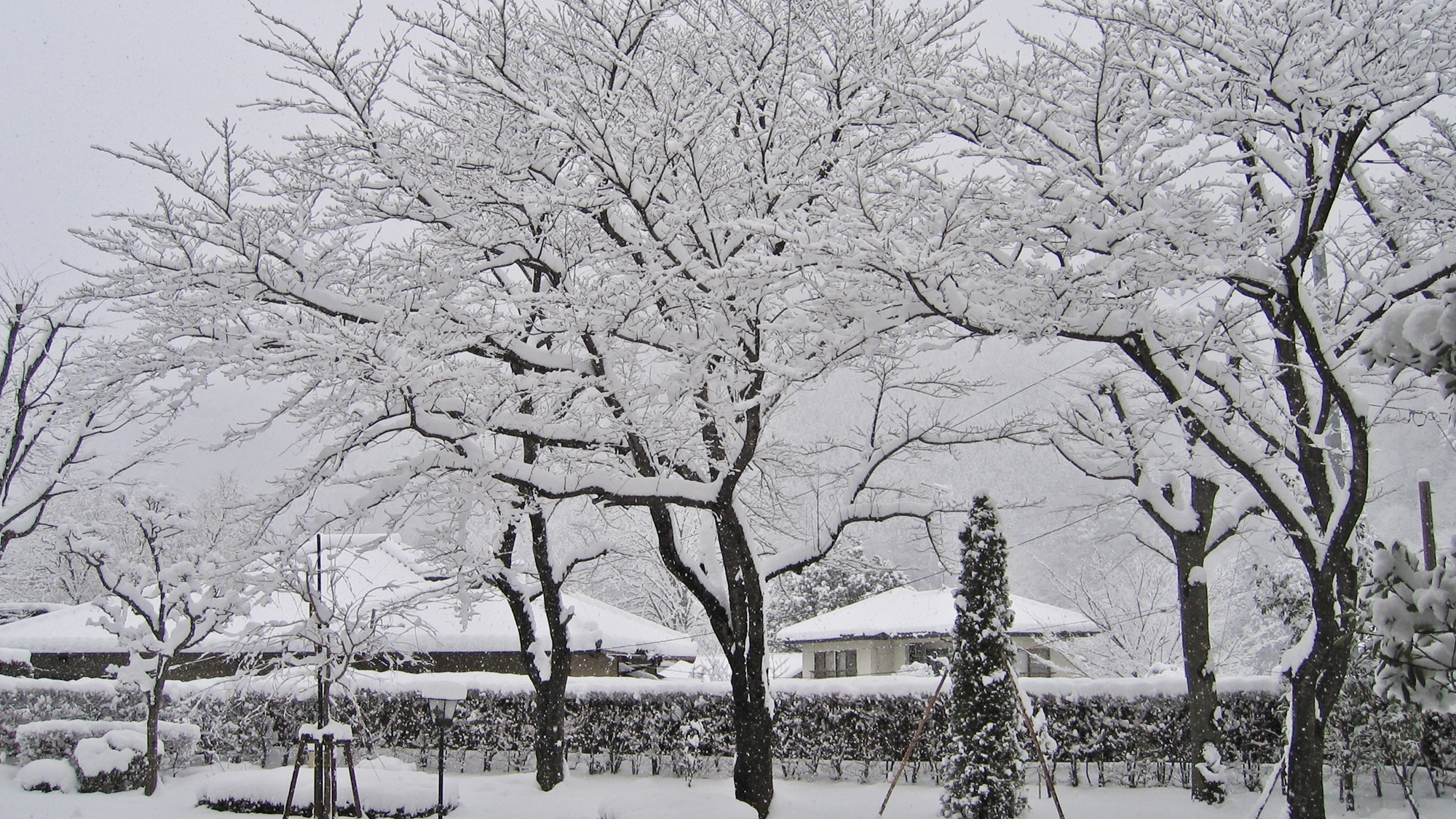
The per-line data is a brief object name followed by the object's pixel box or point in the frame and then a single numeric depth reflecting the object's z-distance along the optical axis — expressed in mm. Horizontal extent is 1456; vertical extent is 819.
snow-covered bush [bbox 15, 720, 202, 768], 14734
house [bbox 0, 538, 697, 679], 18797
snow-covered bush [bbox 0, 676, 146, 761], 17062
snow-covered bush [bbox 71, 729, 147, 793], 13141
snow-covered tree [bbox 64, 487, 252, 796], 12664
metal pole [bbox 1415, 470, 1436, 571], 11906
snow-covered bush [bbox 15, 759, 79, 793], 13195
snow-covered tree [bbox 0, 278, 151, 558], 11333
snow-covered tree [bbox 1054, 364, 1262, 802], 10531
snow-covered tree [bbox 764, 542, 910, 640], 30688
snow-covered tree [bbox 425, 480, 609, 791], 11125
